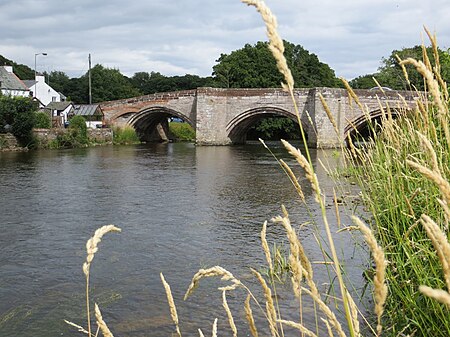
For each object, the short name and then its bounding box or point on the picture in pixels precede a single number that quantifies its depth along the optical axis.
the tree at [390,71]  52.25
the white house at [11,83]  50.28
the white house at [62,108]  47.17
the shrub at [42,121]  27.92
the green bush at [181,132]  43.93
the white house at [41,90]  58.86
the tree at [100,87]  75.62
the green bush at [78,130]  28.59
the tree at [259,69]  48.56
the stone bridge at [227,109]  31.62
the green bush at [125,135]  34.62
